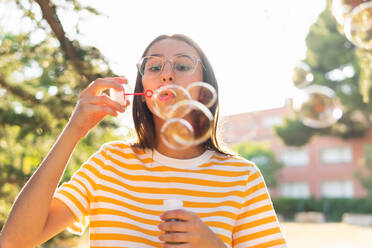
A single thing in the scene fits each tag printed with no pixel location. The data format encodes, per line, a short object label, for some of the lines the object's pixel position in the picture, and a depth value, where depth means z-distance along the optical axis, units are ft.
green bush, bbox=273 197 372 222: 69.51
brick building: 80.79
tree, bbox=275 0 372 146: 58.95
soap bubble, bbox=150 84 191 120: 4.44
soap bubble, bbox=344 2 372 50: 10.60
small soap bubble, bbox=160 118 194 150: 4.70
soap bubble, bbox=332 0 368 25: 10.93
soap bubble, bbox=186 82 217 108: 4.75
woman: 4.05
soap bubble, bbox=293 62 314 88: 17.72
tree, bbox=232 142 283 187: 82.25
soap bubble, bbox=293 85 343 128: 12.69
